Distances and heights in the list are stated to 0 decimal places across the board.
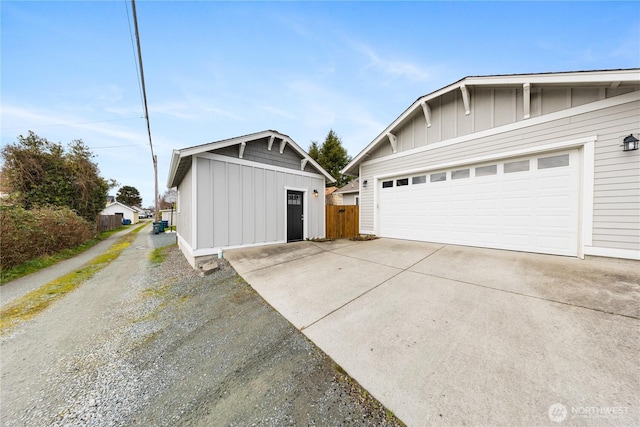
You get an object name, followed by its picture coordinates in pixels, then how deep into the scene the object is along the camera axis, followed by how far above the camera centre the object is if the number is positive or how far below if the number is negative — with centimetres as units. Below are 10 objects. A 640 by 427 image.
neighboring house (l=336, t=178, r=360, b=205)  1541 +110
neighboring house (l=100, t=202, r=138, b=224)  2958 -36
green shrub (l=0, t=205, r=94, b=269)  562 -82
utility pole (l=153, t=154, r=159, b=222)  1422 +290
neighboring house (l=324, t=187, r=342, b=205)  1769 +85
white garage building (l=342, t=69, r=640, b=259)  394 +104
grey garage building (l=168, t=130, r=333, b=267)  558 +46
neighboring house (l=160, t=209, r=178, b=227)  1965 -71
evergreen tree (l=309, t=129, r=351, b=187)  2114 +546
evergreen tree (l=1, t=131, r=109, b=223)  951 +171
